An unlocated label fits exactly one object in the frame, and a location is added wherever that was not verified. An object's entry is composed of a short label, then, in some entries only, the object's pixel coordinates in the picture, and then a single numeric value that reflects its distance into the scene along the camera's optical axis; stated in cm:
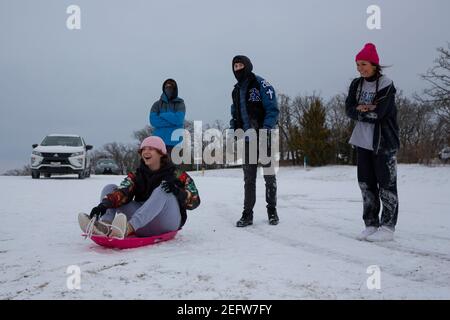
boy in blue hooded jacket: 640
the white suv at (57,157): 1384
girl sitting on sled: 356
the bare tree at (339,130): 3844
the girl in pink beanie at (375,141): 416
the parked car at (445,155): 2243
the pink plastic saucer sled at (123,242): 348
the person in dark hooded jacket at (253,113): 513
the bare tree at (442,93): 2156
